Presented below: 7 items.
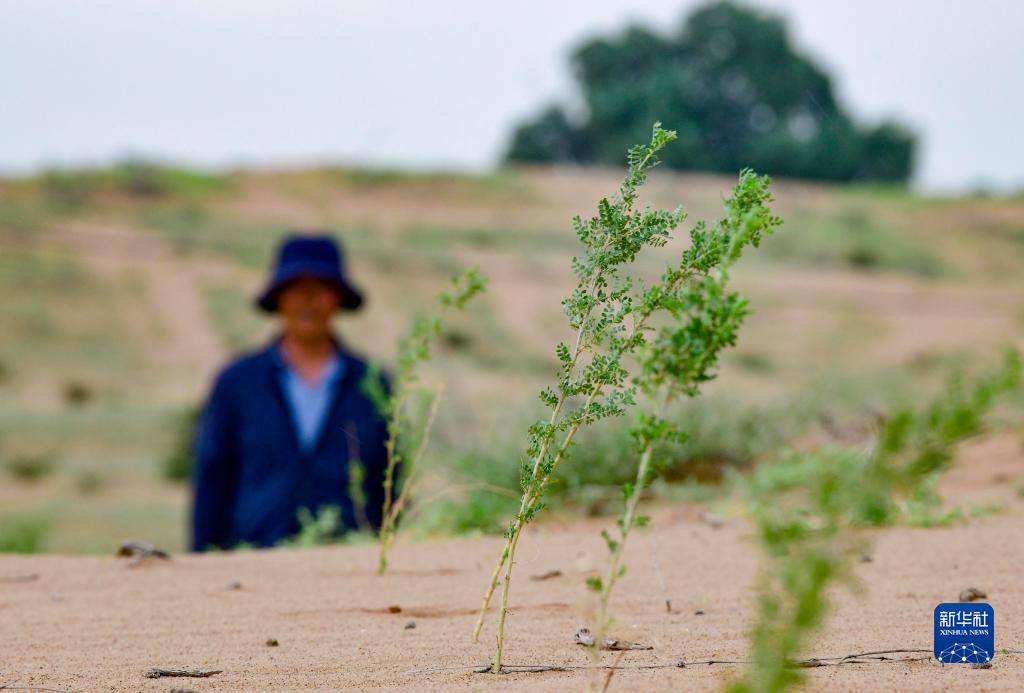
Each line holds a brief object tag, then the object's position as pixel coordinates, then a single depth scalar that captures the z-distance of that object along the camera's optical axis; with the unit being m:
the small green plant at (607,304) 4.39
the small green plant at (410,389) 6.62
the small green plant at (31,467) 26.37
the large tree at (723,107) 96.31
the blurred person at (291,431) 12.10
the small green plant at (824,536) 3.03
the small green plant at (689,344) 3.87
